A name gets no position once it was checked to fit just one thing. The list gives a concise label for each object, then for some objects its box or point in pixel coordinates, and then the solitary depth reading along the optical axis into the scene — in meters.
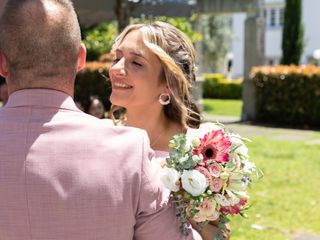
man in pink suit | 1.50
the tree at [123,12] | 7.52
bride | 2.52
